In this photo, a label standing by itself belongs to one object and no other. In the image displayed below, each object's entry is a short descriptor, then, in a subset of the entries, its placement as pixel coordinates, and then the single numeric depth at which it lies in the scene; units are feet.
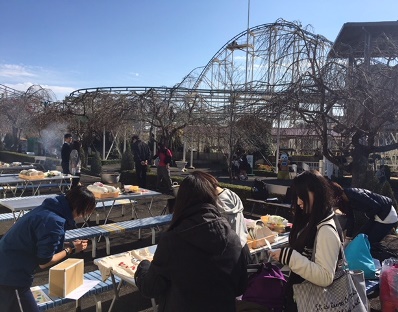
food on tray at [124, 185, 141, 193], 25.58
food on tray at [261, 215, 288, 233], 16.89
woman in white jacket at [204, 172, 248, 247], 10.81
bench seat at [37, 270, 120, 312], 9.90
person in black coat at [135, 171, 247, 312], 6.03
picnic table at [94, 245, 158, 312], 10.92
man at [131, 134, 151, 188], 40.04
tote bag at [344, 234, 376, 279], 12.60
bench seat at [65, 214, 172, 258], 17.47
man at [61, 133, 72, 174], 35.65
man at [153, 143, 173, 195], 38.54
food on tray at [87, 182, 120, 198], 22.41
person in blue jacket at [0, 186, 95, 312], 8.27
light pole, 53.04
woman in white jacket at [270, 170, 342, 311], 7.52
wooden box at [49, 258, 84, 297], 9.86
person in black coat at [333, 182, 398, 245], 16.31
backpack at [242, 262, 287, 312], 8.20
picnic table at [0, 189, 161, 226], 20.12
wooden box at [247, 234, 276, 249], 13.69
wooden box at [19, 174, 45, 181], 30.66
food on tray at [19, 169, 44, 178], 31.06
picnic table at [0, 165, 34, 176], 41.93
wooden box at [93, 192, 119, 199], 22.34
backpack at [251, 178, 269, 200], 29.20
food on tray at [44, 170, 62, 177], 33.03
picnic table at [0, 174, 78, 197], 31.17
